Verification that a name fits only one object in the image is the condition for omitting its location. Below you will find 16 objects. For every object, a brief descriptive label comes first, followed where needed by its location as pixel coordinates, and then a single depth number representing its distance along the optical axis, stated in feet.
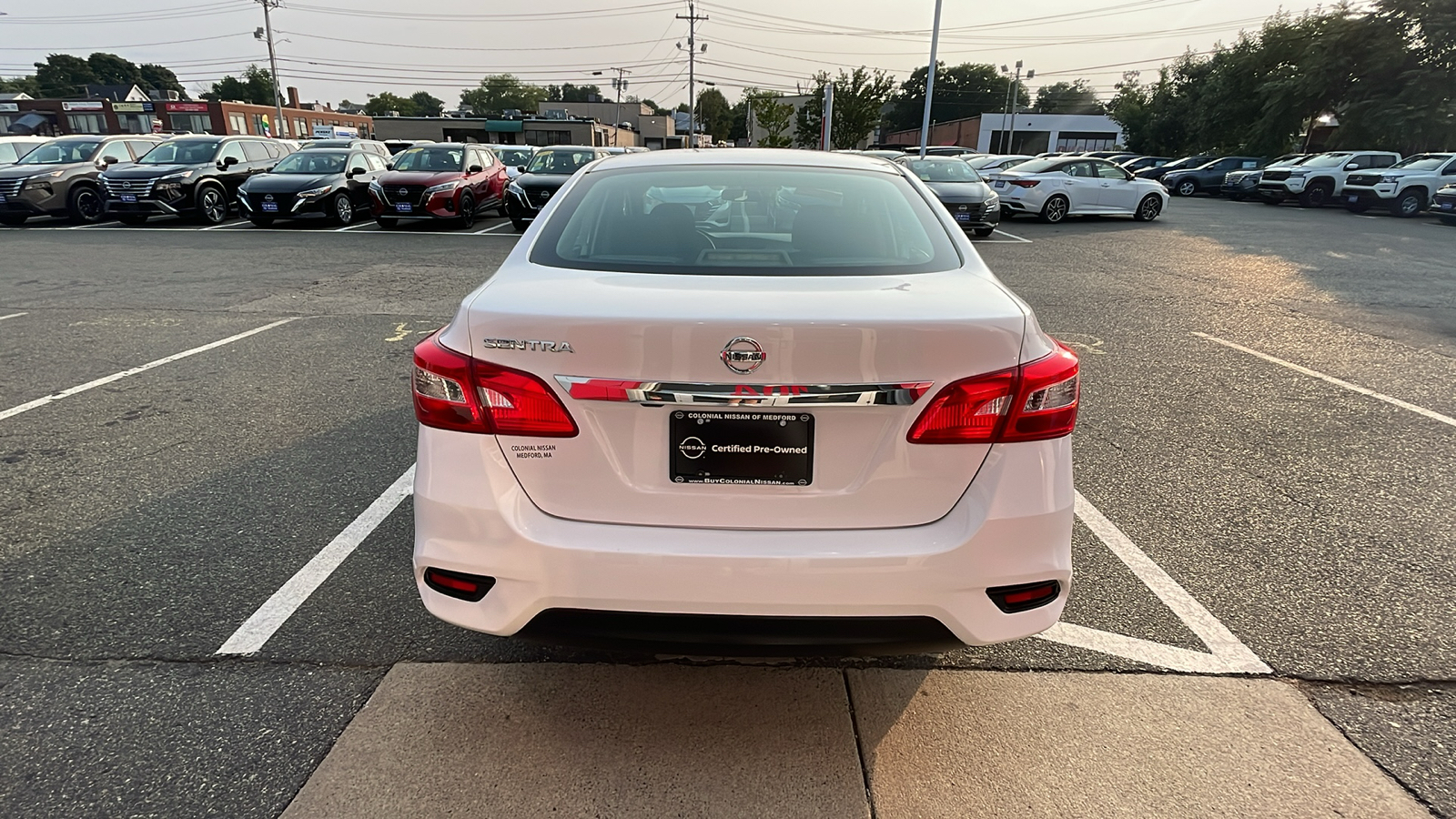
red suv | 48.52
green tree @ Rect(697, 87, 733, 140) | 421.18
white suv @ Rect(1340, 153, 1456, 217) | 69.36
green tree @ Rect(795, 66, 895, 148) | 172.04
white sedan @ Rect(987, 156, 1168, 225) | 58.65
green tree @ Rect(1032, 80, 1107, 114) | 374.63
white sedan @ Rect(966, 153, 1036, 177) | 72.69
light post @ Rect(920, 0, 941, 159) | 103.98
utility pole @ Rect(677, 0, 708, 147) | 207.41
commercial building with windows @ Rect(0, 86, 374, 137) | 230.48
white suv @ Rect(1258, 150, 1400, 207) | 79.92
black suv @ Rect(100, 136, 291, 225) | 49.85
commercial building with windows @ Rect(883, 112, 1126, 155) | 235.81
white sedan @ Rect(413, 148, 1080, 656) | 5.79
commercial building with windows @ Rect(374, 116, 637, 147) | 248.93
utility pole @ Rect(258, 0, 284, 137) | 178.34
